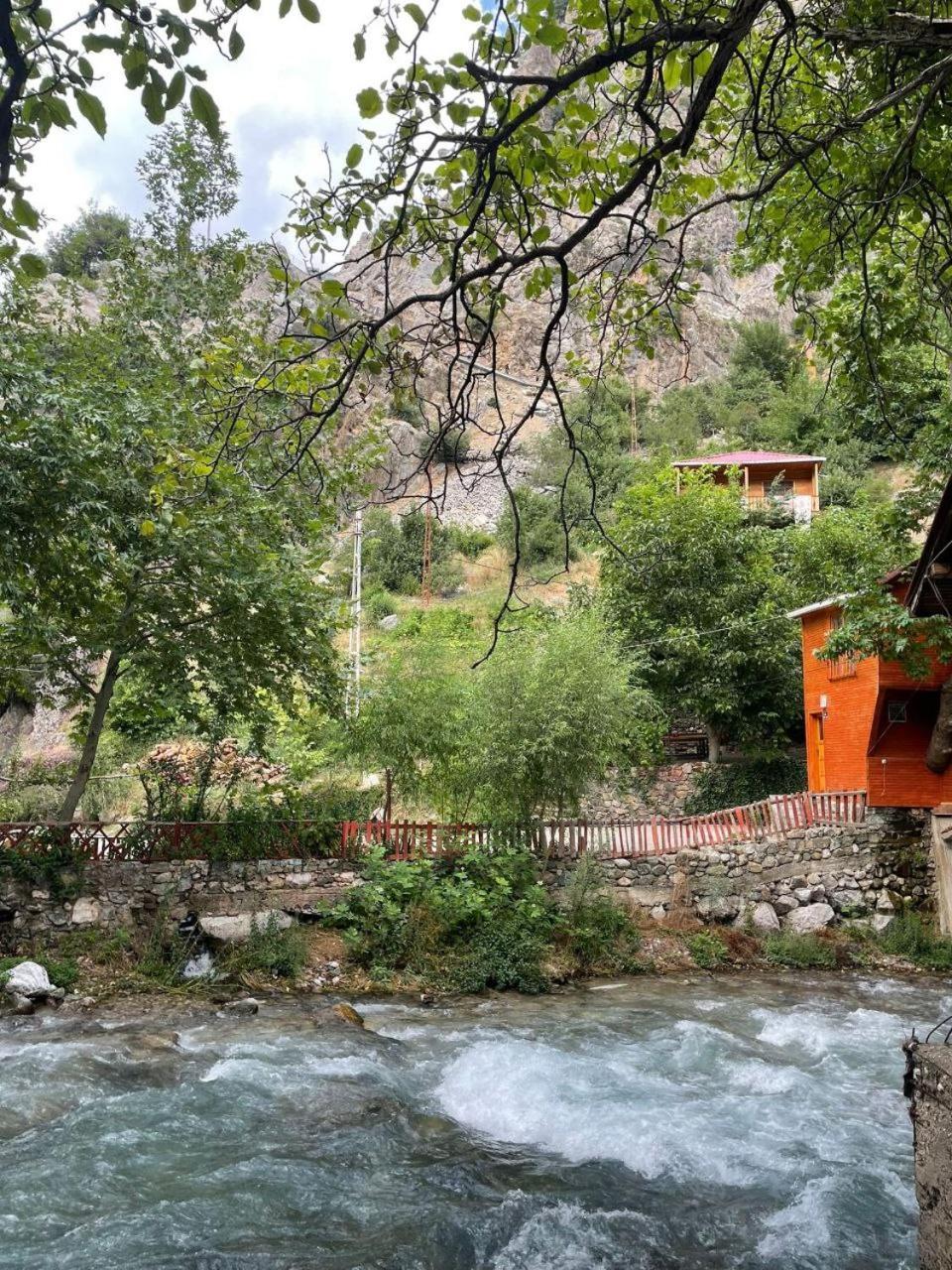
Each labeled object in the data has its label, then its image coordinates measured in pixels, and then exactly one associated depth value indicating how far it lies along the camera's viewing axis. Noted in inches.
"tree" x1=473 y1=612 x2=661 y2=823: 651.5
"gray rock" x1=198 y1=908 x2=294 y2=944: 537.2
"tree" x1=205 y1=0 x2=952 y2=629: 116.5
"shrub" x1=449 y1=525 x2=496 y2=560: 1968.5
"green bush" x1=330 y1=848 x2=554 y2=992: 546.9
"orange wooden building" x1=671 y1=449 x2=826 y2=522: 1493.6
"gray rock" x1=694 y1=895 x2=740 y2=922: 686.5
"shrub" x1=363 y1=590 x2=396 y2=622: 1701.5
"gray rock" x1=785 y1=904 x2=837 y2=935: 683.4
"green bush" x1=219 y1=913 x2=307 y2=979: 520.1
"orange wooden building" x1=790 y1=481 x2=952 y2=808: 734.5
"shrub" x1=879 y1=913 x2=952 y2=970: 633.6
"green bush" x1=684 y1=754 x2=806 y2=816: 994.7
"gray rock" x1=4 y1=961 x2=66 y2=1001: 445.7
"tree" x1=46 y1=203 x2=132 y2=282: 1927.9
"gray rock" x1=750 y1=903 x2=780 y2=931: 681.0
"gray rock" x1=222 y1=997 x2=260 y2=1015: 454.3
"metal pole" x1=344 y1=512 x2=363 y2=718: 618.5
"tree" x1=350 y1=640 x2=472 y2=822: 669.9
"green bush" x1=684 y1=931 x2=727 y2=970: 616.1
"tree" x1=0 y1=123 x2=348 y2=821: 407.5
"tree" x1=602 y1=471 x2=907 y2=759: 1005.2
